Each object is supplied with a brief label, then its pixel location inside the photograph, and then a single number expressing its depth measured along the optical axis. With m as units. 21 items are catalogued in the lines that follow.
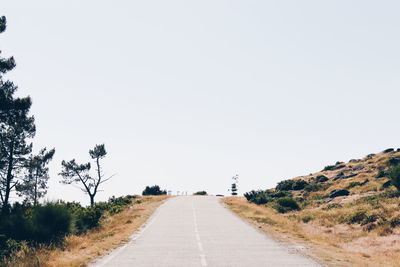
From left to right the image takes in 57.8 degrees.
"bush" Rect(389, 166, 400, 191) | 30.71
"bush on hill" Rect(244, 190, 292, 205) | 43.53
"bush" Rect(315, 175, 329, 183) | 52.12
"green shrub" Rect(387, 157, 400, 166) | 47.49
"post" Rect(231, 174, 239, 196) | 101.69
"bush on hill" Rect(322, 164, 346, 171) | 64.04
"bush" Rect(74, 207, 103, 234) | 20.36
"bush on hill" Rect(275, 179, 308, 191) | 51.38
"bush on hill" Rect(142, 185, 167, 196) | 75.81
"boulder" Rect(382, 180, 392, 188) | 35.03
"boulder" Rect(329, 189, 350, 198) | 37.97
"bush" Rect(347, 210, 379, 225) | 24.06
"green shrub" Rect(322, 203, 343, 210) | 32.02
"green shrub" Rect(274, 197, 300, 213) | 36.25
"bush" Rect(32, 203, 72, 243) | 15.88
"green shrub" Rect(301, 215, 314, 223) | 29.03
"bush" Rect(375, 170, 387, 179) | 41.50
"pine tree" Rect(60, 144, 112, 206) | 59.22
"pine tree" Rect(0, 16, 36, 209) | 27.48
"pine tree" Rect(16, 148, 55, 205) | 39.43
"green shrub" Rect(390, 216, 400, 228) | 21.74
